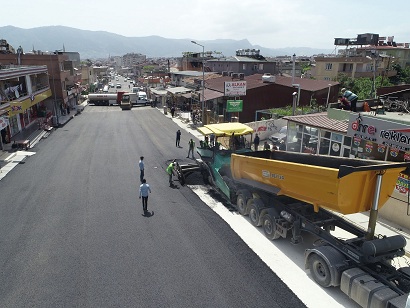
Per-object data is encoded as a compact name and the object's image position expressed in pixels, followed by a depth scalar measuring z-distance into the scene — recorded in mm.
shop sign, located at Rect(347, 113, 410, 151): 11258
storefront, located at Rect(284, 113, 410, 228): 11906
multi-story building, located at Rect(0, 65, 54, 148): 27312
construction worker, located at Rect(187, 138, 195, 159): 23262
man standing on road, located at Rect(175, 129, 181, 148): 26928
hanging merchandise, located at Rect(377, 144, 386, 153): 14680
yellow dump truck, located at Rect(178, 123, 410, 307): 8180
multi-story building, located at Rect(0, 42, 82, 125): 42625
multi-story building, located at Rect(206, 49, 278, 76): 56969
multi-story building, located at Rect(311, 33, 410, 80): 54781
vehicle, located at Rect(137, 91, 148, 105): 59875
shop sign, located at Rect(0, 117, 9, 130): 23336
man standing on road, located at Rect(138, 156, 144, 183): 18058
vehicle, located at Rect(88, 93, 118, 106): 61031
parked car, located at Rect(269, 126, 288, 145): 26178
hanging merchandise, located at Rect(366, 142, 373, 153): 15355
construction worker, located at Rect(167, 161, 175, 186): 17734
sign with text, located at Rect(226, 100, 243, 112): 30438
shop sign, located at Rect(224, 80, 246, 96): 30578
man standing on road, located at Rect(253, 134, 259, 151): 25644
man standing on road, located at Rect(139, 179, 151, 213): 14116
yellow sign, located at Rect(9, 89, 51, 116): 27416
